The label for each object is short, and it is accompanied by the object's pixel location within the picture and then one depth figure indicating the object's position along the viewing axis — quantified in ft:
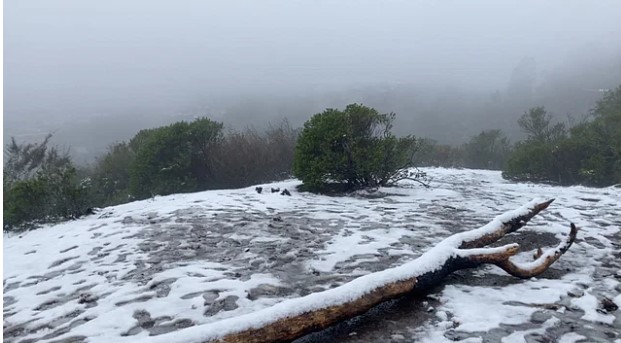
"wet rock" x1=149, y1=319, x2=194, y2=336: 11.51
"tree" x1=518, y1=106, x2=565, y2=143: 78.59
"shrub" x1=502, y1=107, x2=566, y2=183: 54.70
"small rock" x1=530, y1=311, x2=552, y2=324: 11.96
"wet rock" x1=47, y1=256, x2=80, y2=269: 18.64
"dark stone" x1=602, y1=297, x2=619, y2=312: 12.66
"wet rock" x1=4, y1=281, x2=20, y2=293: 16.40
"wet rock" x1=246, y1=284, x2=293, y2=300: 13.74
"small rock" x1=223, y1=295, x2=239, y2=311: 12.85
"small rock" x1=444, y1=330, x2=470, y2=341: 10.98
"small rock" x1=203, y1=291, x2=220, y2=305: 13.34
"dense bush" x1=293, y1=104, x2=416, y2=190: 34.71
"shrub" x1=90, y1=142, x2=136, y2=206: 66.18
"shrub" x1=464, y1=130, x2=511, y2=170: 117.29
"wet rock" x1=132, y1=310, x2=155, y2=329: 11.96
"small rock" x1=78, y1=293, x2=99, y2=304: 14.02
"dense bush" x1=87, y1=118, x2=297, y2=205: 53.26
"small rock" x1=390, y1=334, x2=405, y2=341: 10.96
